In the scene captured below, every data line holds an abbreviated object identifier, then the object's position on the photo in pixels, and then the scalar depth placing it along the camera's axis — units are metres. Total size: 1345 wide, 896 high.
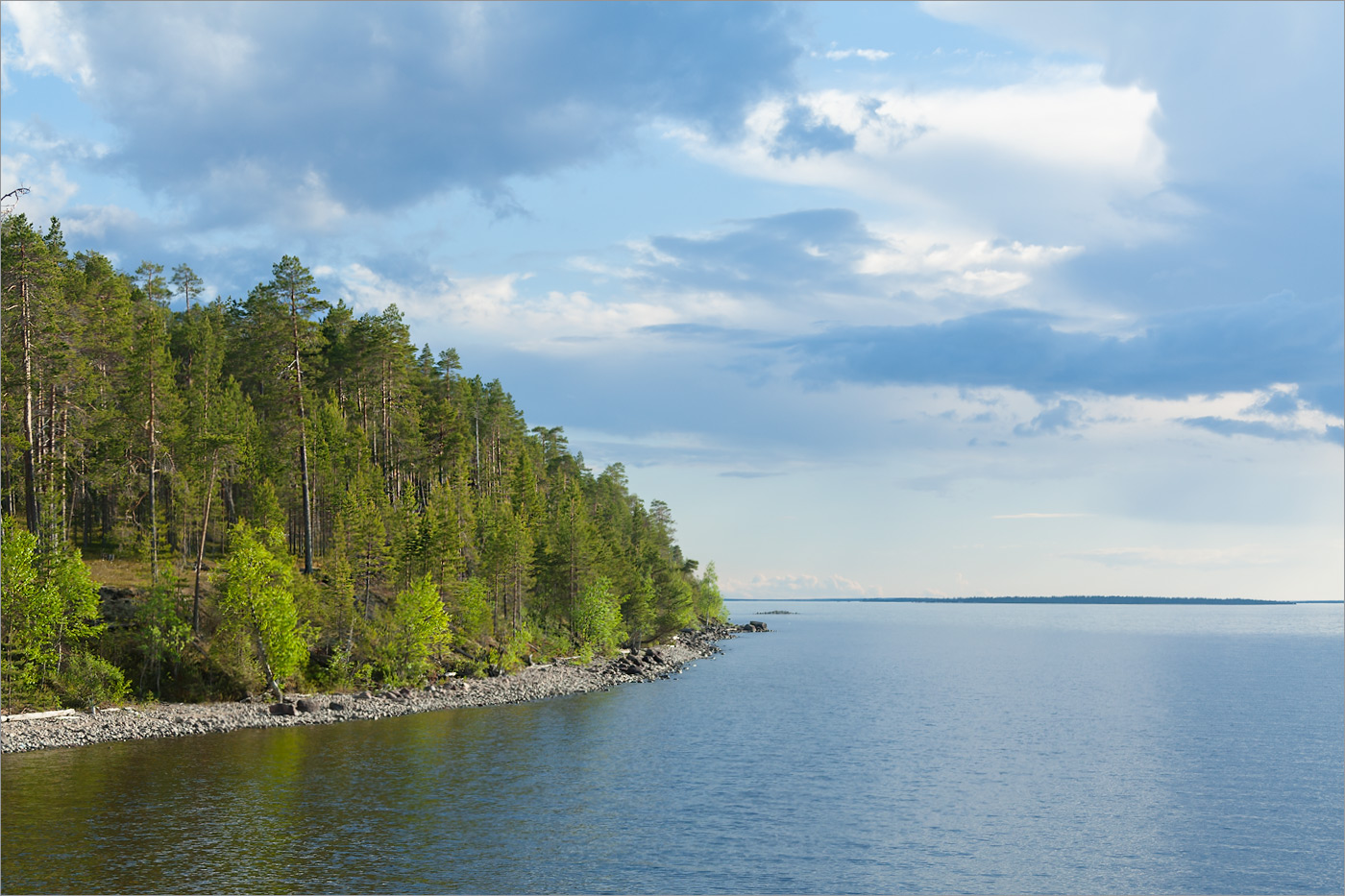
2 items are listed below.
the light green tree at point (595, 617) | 102.50
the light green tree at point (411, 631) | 73.00
